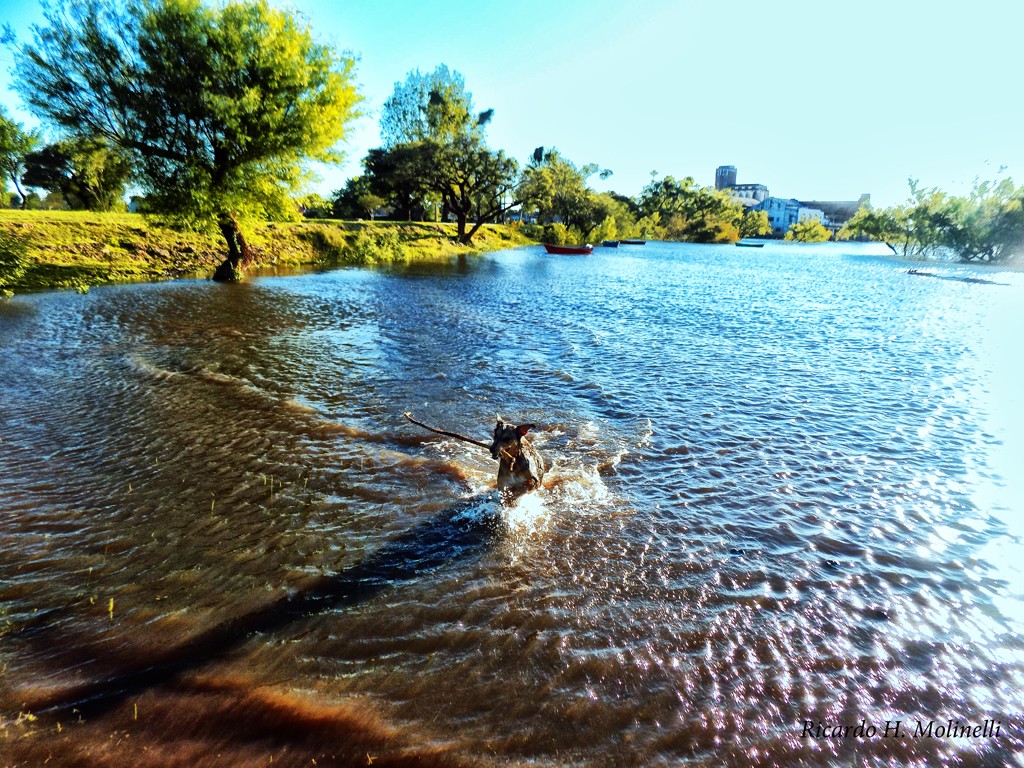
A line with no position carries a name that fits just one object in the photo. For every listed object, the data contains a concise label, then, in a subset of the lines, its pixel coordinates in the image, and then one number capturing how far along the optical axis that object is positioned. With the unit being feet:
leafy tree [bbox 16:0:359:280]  80.89
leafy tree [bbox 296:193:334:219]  101.76
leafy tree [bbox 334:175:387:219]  273.75
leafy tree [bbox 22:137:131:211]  167.94
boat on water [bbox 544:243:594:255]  236.43
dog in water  23.59
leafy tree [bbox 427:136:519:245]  202.90
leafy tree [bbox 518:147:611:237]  225.76
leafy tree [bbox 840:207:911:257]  301.32
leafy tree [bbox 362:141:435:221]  199.62
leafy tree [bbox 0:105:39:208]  59.26
